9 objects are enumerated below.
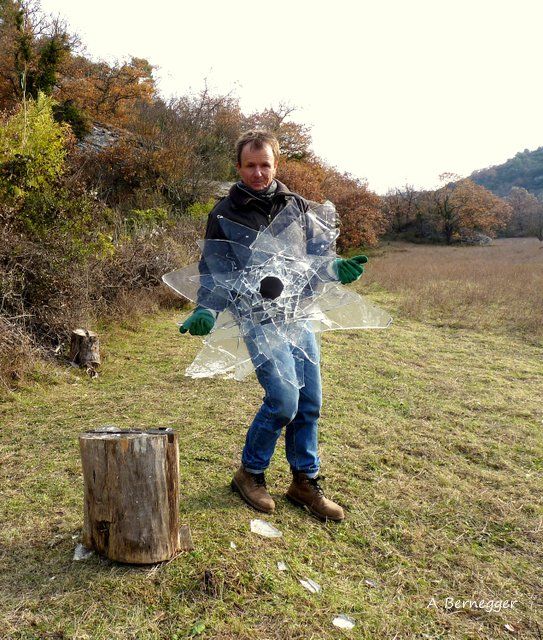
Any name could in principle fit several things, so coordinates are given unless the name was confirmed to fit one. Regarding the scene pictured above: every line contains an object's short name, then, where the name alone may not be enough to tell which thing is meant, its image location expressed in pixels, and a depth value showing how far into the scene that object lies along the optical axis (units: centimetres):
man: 227
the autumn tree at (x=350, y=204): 2267
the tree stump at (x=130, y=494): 199
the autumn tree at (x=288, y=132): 2405
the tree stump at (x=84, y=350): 501
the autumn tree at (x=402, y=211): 3694
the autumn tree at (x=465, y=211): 3519
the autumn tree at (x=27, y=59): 1513
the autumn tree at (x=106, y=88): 1798
